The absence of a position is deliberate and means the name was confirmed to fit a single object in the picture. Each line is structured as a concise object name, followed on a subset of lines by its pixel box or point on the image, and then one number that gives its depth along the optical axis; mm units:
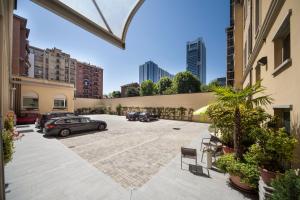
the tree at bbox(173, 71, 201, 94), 29600
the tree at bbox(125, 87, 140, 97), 43352
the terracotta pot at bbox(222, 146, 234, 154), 4799
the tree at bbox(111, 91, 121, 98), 51336
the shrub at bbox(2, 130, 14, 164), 2940
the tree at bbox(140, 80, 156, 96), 38394
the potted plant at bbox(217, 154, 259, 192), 2896
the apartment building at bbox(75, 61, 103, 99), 48762
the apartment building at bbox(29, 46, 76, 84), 38204
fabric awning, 2172
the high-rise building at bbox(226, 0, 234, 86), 17946
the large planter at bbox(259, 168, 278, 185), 2479
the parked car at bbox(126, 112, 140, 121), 18141
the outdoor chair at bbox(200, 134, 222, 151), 5535
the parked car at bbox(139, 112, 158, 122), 17171
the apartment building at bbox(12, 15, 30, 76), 15279
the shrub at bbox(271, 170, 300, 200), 1820
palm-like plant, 3539
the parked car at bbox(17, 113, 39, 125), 12643
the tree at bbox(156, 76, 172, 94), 36075
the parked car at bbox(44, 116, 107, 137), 8240
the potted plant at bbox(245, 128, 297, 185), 2469
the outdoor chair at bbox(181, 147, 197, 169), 4127
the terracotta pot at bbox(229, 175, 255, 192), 3034
